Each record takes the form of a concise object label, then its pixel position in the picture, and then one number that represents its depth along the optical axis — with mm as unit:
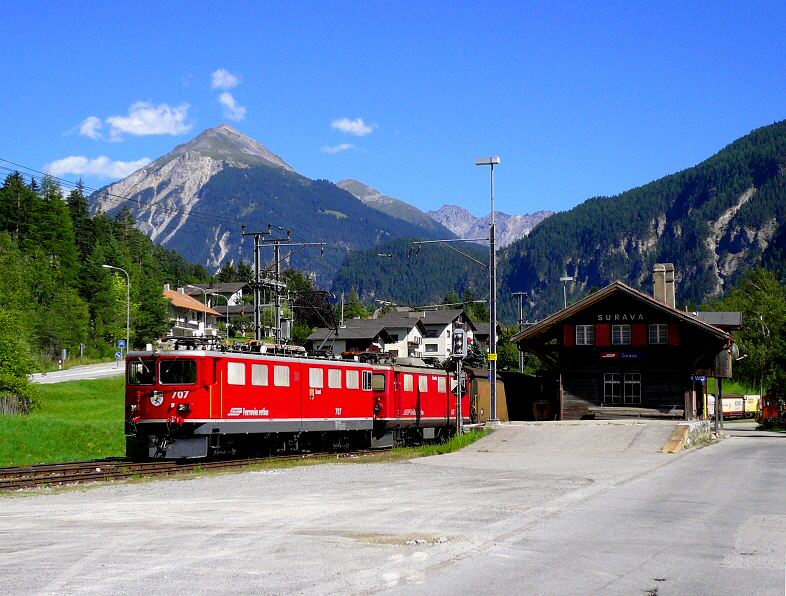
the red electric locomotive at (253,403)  23500
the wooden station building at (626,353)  40094
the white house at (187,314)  116438
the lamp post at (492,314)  33594
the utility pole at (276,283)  40809
